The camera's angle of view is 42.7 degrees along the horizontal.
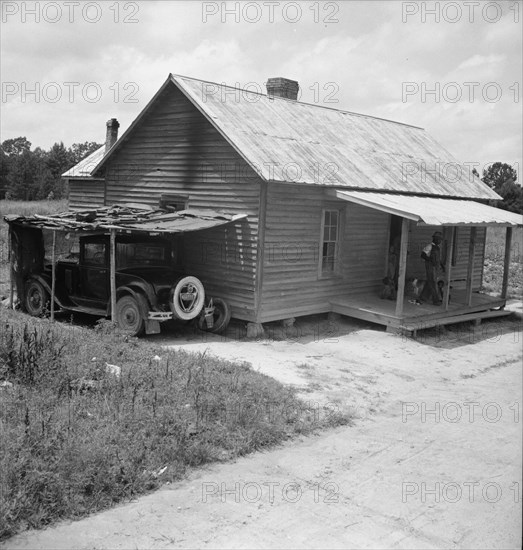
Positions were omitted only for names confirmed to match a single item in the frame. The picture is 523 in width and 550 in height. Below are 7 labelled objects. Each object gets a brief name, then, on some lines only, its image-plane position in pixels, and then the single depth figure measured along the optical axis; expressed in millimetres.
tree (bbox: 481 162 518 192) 90000
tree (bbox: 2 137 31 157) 121250
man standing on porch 16016
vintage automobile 12266
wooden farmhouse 13664
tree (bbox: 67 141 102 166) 90894
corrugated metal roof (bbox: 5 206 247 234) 12273
